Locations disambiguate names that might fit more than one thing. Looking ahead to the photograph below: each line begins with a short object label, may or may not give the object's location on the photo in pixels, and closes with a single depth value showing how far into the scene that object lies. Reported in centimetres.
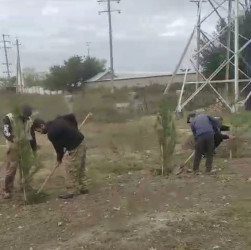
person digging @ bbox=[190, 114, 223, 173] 940
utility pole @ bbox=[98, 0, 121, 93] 3733
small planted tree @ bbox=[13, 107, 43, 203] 729
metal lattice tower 2307
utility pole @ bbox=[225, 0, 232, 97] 2439
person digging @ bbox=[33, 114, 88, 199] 743
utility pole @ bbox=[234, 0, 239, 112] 2274
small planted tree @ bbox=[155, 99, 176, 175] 912
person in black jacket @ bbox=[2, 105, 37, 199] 710
